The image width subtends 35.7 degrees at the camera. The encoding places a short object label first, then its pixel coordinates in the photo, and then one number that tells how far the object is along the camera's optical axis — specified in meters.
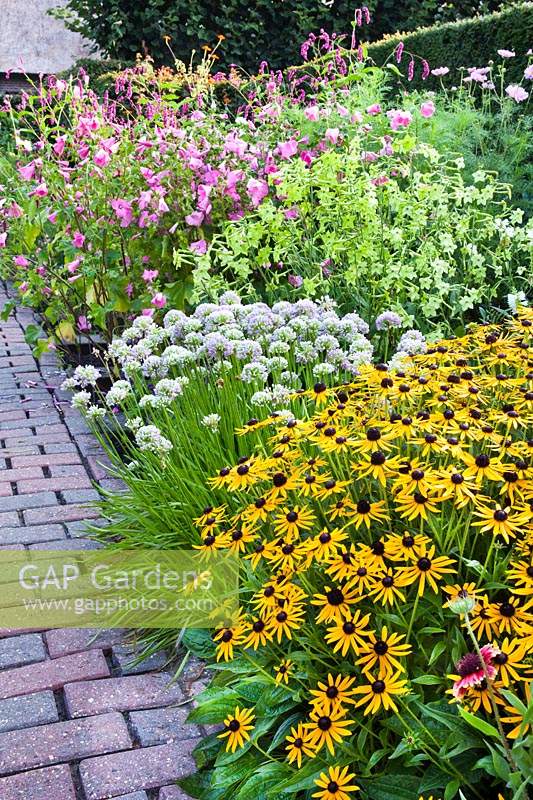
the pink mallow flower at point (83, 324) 4.70
